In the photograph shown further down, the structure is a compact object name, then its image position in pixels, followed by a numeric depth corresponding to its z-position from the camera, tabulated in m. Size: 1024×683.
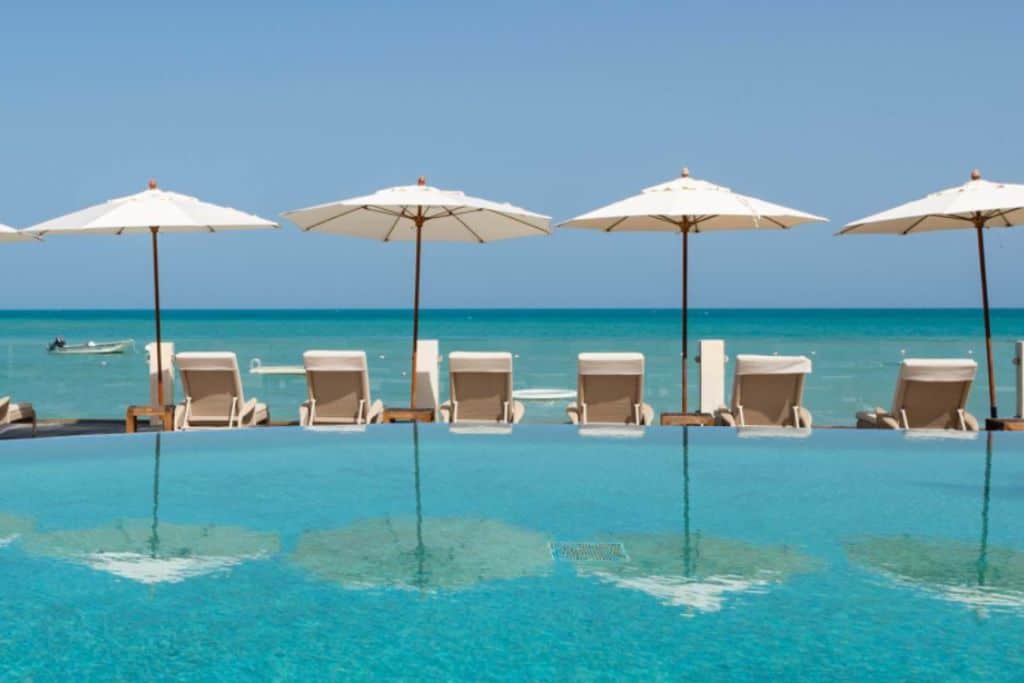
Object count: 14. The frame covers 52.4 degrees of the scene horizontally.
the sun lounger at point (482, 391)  8.84
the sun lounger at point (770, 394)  8.46
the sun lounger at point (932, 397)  8.27
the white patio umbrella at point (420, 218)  9.05
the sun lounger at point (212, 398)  8.83
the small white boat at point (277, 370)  26.99
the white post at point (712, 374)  9.57
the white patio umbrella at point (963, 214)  8.59
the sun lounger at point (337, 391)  8.85
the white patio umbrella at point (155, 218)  8.88
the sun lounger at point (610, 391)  8.71
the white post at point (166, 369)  9.66
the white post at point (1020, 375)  9.48
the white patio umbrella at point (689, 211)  8.63
